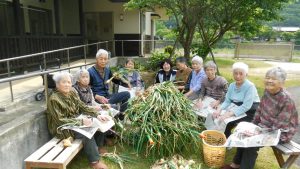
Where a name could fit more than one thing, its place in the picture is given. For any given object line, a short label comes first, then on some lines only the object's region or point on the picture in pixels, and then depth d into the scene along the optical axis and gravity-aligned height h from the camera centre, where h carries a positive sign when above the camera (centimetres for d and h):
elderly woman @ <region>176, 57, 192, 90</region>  518 -66
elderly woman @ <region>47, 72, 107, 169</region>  331 -95
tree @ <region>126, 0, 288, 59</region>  813 +74
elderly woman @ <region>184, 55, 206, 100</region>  470 -72
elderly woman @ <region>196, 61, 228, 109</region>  425 -78
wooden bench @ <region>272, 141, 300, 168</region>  296 -126
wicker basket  343 -144
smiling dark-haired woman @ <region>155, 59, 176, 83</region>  531 -70
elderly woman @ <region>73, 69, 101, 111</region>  383 -72
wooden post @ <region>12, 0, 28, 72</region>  721 +16
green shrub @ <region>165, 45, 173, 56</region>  1222 -52
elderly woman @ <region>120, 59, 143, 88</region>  542 -78
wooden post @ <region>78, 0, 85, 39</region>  1105 +81
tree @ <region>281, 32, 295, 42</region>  3678 +21
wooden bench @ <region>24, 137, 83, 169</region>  279 -128
